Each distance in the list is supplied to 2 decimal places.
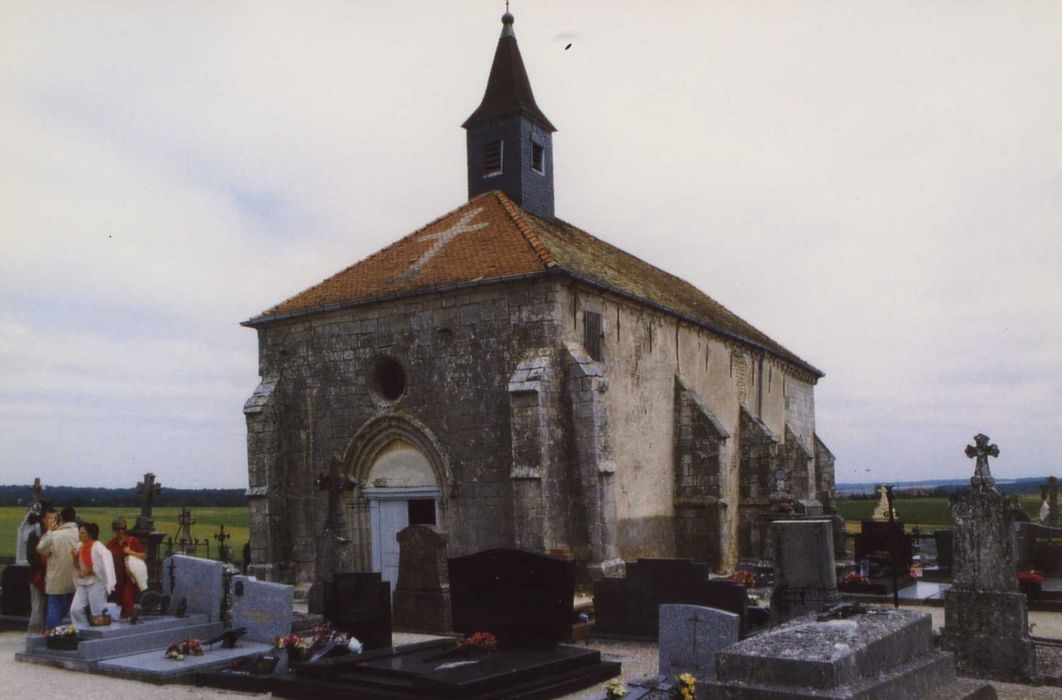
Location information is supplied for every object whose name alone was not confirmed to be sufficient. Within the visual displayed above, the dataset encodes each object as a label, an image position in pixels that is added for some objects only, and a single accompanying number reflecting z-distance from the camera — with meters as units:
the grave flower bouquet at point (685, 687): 7.96
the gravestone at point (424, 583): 13.19
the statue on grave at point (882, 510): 29.08
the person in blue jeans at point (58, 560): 12.27
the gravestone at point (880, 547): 17.26
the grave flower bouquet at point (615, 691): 8.34
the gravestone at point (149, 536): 15.45
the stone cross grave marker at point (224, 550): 20.71
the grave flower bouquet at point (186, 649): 11.00
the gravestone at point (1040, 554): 16.56
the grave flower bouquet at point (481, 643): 10.10
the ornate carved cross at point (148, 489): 16.41
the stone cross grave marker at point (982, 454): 9.61
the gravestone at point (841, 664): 5.36
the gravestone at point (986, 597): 9.11
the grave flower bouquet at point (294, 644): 10.56
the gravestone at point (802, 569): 9.69
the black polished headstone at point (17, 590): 14.64
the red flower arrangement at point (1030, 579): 14.42
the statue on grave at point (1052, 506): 23.69
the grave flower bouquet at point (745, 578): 15.23
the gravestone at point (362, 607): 11.27
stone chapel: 15.84
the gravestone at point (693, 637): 9.13
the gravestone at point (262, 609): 11.77
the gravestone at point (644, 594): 12.19
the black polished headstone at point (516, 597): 10.59
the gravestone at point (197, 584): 12.80
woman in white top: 11.91
